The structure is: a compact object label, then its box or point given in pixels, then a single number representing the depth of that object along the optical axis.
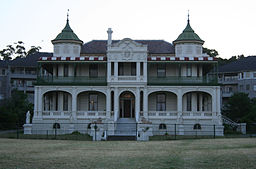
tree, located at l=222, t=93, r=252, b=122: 52.44
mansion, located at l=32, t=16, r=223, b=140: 44.09
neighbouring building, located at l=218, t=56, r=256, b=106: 69.56
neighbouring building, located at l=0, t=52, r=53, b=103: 74.38
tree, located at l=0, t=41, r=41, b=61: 101.75
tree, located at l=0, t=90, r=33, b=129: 50.25
